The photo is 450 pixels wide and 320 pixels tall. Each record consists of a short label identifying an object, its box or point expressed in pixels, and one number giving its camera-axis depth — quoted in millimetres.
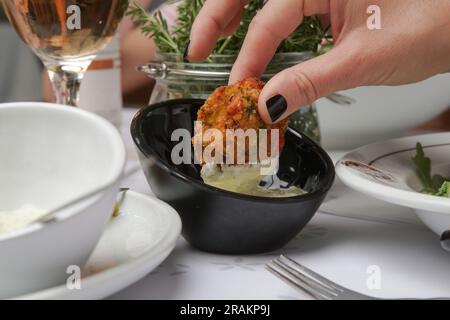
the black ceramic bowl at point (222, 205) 511
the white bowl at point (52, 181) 387
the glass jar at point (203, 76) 662
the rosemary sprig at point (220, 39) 720
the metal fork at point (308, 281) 438
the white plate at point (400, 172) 495
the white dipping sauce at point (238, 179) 557
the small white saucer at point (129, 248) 398
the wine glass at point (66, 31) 687
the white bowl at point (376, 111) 875
